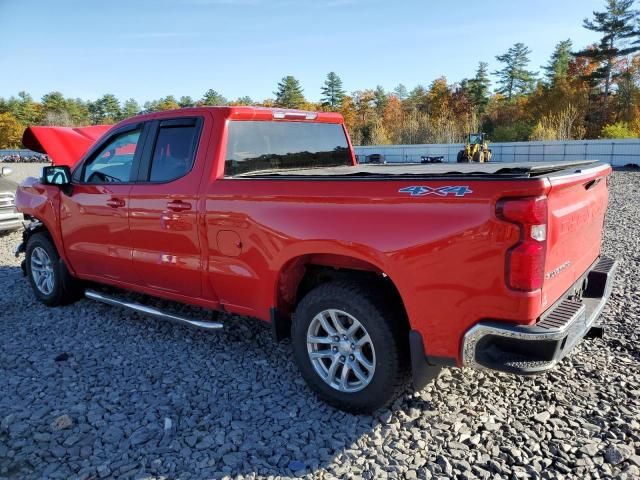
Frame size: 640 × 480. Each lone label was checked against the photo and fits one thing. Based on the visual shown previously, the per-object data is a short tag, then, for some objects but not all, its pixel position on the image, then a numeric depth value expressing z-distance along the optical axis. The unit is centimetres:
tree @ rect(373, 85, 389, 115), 7860
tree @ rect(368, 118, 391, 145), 4381
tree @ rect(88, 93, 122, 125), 11244
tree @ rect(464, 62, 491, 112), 6762
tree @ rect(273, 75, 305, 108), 8419
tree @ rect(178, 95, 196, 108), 9225
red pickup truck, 257
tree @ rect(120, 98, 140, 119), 11226
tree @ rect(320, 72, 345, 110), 8419
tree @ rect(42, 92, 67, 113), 9994
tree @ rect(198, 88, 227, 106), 8660
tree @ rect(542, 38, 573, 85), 6462
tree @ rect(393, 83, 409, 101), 8650
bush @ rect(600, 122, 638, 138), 3484
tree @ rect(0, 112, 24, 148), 8825
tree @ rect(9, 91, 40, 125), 9469
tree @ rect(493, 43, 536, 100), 7694
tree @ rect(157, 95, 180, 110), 9163
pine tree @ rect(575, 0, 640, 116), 5144
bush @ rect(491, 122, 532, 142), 4138
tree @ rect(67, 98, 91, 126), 9912
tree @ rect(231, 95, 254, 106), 8493
